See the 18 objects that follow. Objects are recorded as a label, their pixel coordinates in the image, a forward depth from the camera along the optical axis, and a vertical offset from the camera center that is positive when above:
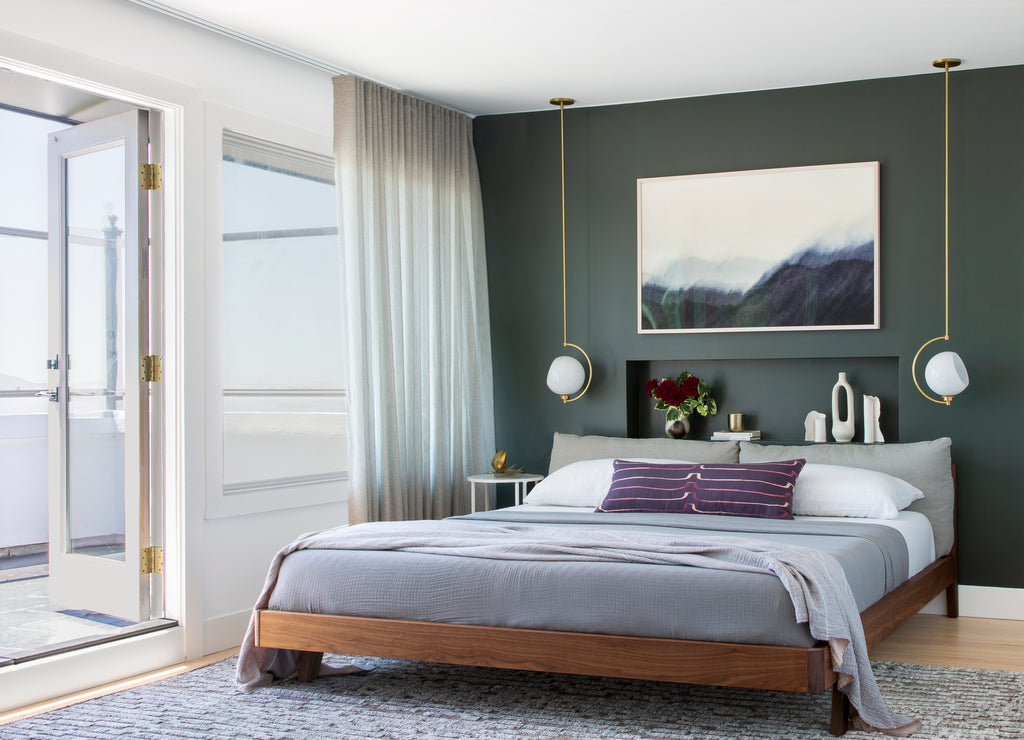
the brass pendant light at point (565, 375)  5.45 +0.03
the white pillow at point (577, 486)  4.81 -0.49
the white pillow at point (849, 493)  4.37 -0.49
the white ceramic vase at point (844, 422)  5.05 -0.22
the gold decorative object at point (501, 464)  5.39 -0.43
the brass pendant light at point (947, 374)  4.67 +0.01
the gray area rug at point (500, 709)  3.15 -1.05
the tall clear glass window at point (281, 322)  4.49 +0.28
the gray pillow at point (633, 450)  5.04 -0.35
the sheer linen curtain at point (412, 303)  4.86 +0.39
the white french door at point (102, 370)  4.16 +0.07
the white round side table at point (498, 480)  5.27 -0.50
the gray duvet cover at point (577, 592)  2.99 -0.65
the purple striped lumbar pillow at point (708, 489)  4.38 -0.47
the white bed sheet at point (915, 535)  4.21 -0.66
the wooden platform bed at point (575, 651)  2.91 -0.82
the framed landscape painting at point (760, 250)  5.11 +0.64
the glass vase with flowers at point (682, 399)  5.39 -0.11
